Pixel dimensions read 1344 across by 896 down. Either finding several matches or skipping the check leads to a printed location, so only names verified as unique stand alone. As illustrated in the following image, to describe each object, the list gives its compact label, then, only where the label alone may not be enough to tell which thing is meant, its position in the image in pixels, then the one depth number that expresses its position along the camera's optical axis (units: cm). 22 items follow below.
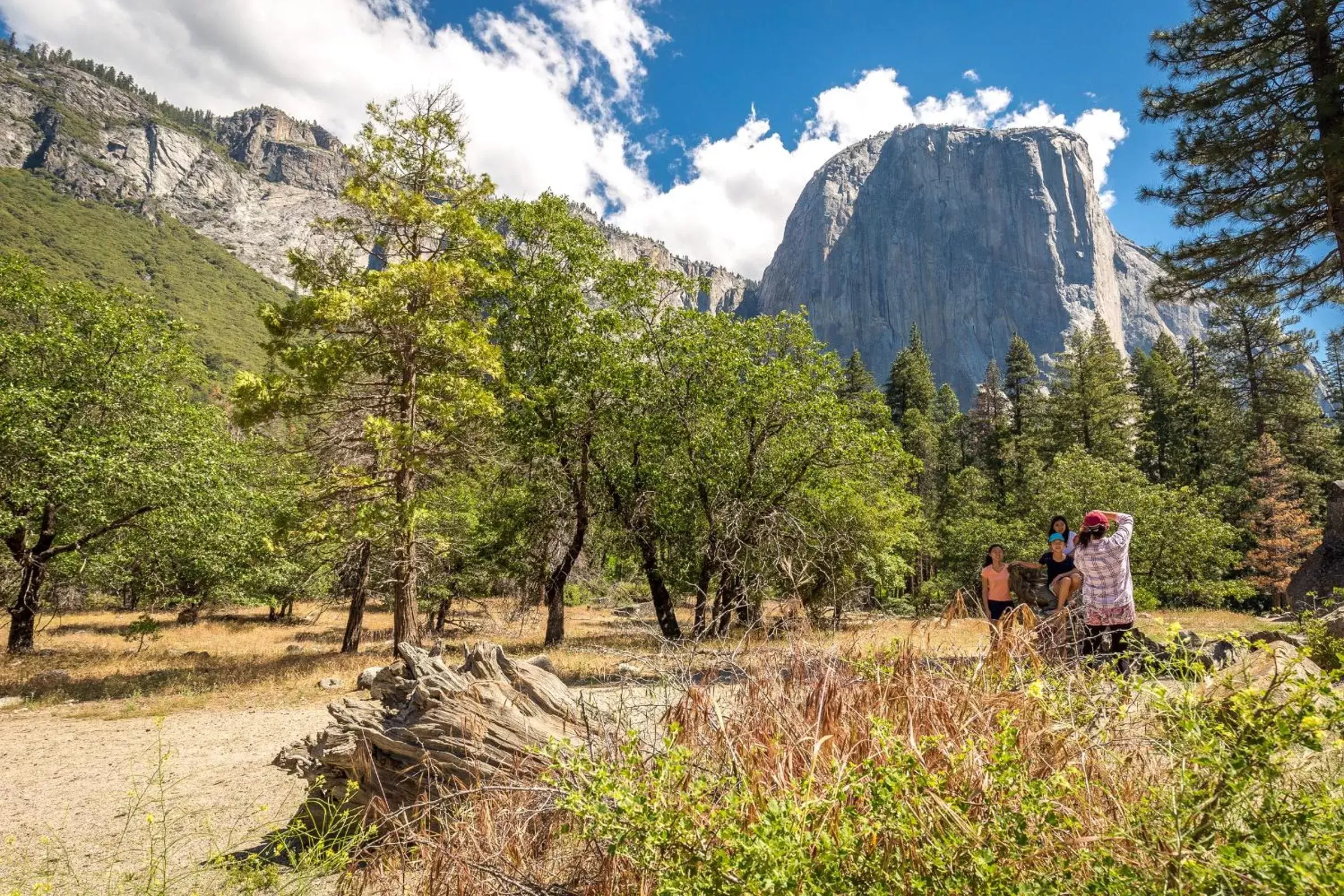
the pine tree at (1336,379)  4251
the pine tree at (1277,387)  3369
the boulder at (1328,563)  1401
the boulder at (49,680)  1246
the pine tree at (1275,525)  2964
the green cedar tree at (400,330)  1127
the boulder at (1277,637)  626
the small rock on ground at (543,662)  607
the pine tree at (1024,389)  4062
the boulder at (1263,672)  221
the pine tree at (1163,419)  3856
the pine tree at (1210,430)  3597
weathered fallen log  456
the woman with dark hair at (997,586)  739
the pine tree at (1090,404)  3519
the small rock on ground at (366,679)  1084
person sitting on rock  610
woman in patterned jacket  586
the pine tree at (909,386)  5066
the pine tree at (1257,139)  955
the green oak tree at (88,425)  1260
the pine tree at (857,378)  4647
